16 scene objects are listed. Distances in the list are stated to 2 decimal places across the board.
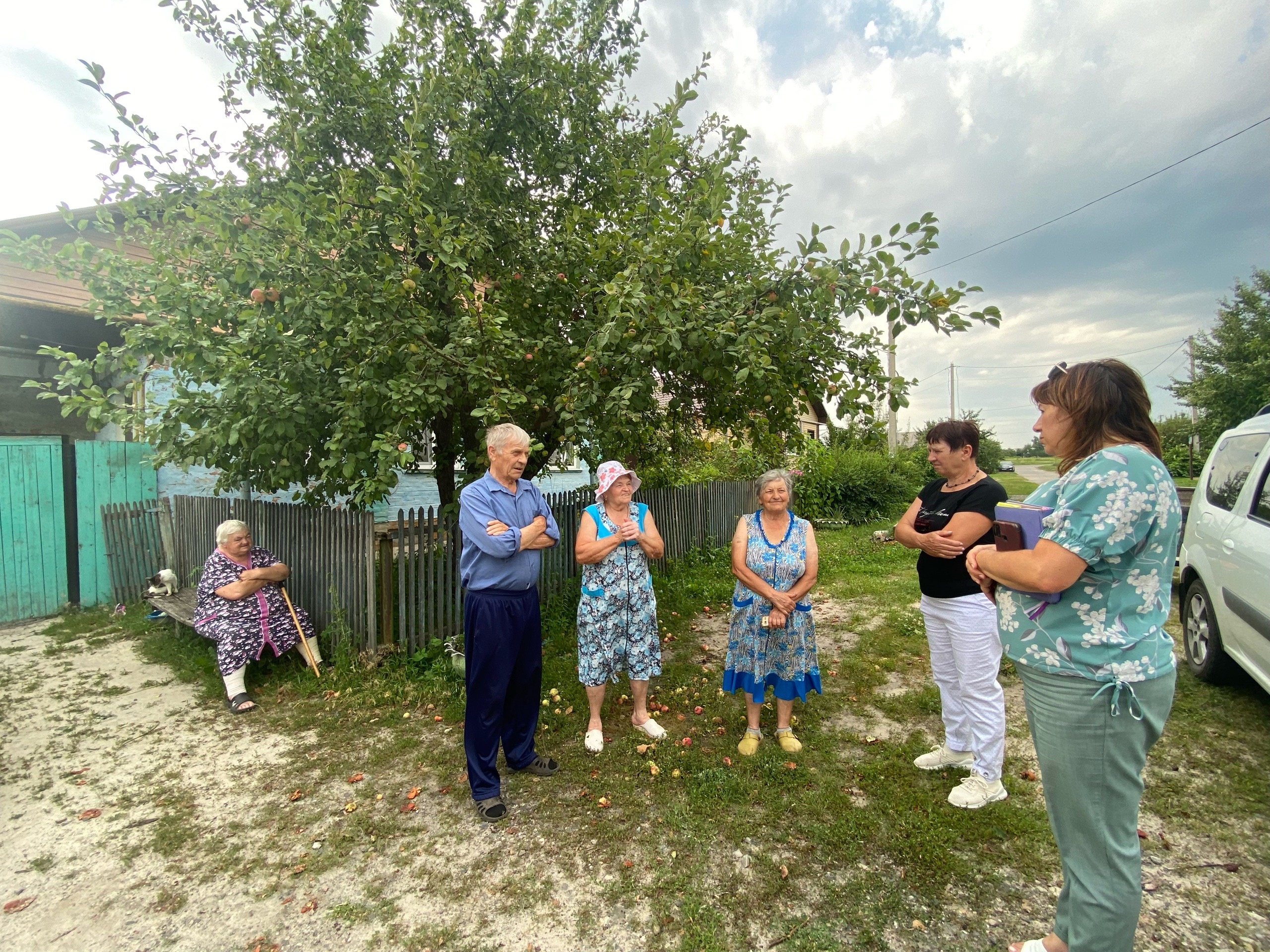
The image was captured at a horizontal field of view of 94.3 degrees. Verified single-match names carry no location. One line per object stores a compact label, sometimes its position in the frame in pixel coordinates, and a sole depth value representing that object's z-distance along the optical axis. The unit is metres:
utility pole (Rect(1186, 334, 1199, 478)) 24.03
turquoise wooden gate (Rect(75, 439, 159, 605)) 7.14
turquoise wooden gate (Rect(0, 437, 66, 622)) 6.56
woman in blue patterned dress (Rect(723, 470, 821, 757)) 3.57
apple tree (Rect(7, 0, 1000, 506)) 3.72
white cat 6.27
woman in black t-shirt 2.99
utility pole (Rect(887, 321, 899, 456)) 18.97
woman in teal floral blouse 1.68
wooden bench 5.53
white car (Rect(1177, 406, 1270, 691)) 3.60
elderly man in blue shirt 3.18
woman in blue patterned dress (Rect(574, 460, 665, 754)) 3.69
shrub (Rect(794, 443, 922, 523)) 14.12
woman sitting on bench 4.59
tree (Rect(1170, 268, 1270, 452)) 18.22
